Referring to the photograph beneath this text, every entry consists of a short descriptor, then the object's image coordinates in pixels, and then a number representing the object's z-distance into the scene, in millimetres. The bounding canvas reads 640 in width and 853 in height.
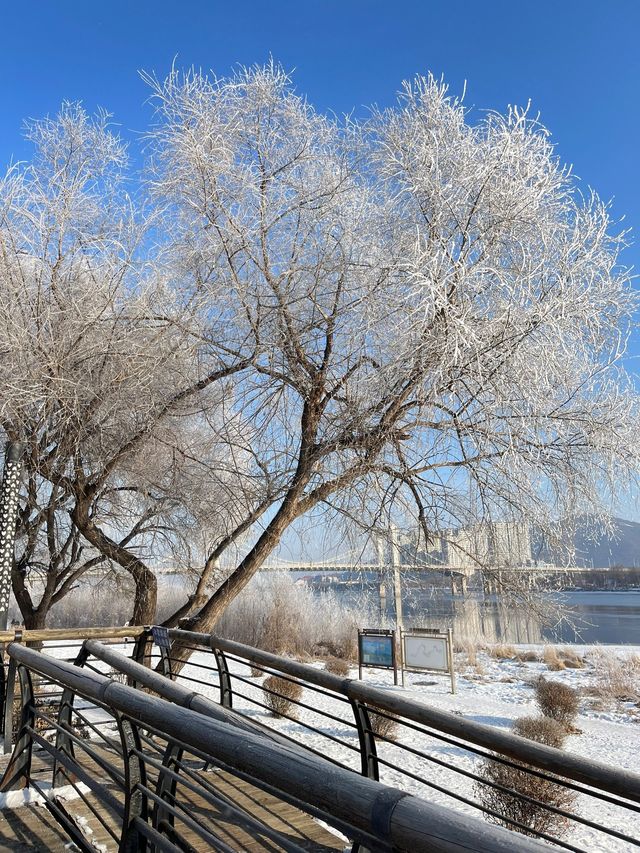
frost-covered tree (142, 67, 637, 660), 5602
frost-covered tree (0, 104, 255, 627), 6598
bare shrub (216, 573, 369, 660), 24812
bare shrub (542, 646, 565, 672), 23828
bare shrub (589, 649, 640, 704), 18250
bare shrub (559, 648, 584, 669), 24334
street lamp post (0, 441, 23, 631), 7562
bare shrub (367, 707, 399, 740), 11641
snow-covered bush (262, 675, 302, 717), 13336
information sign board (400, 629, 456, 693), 15781
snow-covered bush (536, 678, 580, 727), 14265
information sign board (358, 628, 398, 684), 15477
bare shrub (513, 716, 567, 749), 10727
